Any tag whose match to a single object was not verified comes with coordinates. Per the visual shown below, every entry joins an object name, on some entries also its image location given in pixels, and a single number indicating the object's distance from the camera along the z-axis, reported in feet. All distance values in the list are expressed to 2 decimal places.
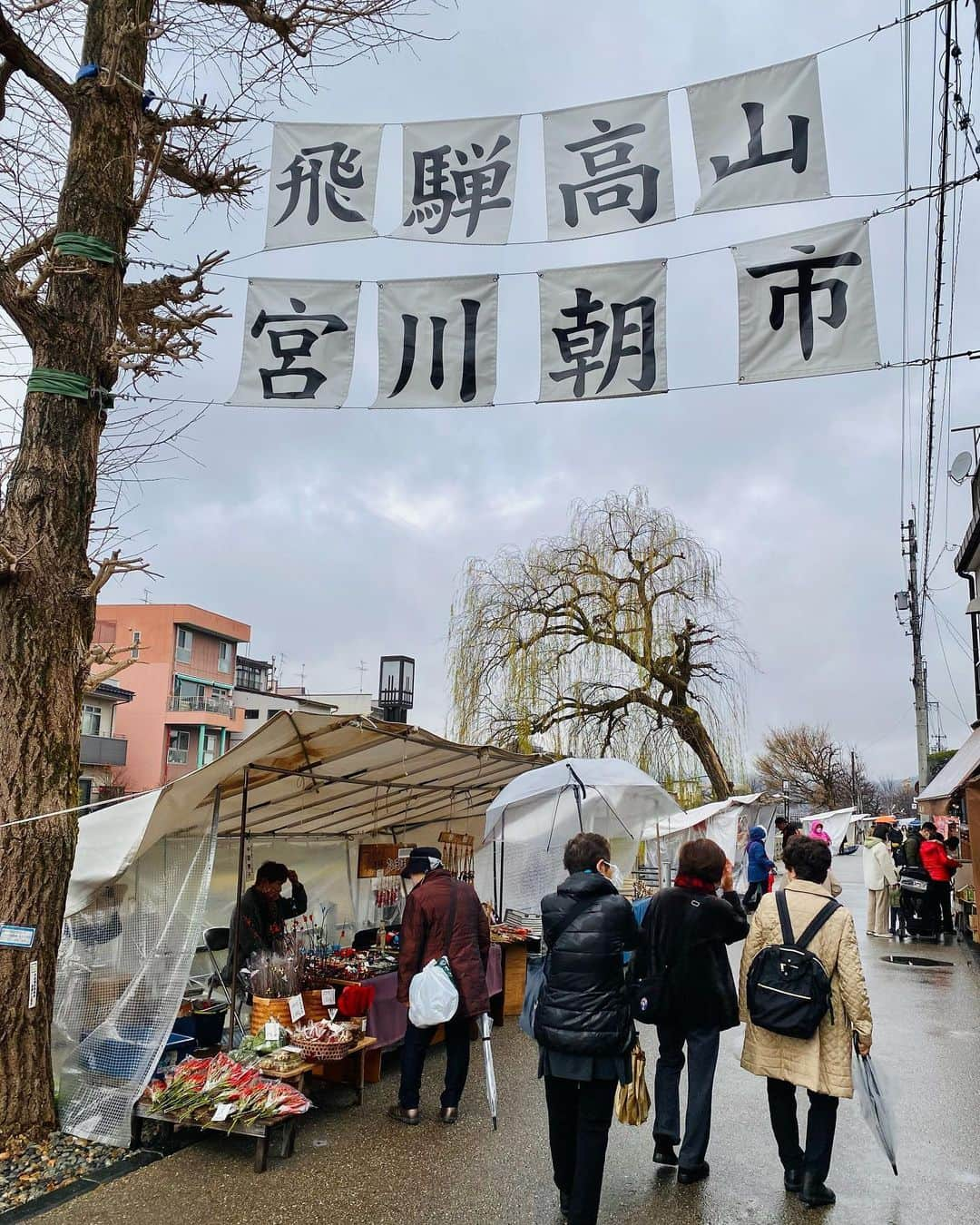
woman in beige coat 14.11
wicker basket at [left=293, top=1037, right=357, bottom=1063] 18.47
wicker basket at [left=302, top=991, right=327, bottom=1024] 20.76
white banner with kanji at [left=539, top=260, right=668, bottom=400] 20.72
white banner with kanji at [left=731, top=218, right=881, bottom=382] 19.39
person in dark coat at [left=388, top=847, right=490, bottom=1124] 18.53
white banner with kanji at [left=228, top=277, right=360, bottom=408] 22.04
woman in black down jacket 12.94
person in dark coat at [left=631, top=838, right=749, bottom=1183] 15.28
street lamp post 67.77
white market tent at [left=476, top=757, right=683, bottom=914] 29.55
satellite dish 55.57
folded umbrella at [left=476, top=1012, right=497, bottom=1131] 17.66
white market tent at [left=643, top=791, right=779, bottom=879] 53.93
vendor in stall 22.67
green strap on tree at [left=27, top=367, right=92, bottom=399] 18.24
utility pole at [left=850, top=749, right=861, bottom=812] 226.17
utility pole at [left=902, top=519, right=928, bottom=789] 76.48
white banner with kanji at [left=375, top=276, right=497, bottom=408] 21.52
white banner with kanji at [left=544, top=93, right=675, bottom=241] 20.94
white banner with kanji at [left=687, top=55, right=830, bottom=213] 19.88
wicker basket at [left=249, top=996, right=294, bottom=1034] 19.34
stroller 46.50
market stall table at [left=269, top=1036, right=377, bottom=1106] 19.48
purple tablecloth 21.53
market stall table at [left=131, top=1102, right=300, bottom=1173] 15.76
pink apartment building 151.02
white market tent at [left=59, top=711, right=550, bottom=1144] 17.15
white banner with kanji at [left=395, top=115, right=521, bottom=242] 21.86
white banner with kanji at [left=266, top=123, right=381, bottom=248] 22.49
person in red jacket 45.24
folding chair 25.08
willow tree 60.13
